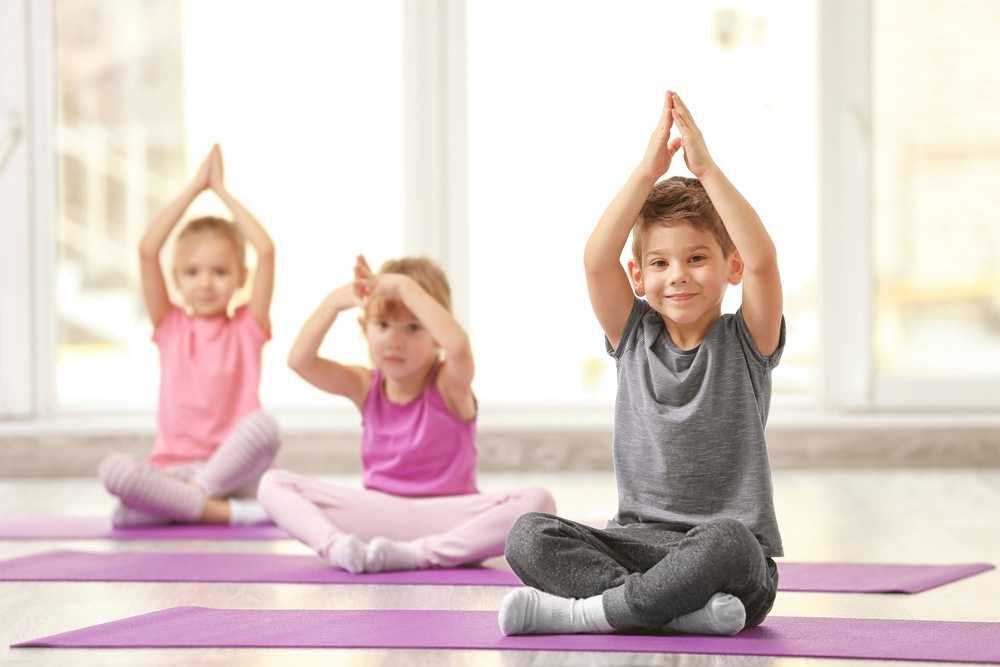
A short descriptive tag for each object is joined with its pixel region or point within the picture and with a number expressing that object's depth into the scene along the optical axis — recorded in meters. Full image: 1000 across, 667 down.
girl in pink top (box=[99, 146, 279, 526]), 5.90
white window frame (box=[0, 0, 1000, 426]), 8.17
